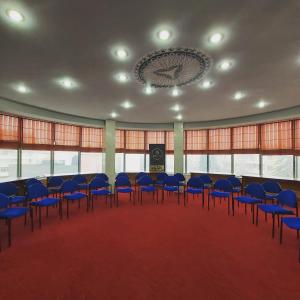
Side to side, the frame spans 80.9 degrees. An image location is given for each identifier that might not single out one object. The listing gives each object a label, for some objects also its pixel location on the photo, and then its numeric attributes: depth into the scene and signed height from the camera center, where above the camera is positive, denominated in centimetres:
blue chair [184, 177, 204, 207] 636 -119
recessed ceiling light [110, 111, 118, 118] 737 +159
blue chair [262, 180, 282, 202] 557 -115
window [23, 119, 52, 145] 711 +80
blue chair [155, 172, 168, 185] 776 -120
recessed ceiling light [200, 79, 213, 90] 425 +170
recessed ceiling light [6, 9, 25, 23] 218 +173
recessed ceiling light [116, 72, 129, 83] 388 +170
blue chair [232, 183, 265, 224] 454 -116
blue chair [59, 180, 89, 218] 501 -120
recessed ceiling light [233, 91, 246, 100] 506 +169
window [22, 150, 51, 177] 713 -51
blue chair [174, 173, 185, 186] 761 -115
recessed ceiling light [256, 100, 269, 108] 584 +166
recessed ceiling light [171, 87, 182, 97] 472 +167
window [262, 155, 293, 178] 734 -61
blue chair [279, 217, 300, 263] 300 -125
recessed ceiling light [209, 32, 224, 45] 260 +173
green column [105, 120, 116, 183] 841 +15
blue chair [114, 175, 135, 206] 658 -117
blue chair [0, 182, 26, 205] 460 -111
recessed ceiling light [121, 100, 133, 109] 587 +164
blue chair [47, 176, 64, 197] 639 -123
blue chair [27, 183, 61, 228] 422 -115
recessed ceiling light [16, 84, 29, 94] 455 +167
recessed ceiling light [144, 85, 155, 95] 454 +167
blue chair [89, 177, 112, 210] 614 -121
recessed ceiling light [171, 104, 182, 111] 628 +164
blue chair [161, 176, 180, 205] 671 -122
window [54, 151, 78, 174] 833 -54
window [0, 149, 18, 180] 634 -46
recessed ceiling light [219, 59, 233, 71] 335 +172
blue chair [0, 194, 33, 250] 337 -125
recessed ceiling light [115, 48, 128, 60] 301 +173
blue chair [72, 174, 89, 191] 675 -123
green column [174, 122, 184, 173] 890 +23
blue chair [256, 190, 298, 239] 374 -117
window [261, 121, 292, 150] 727 +70
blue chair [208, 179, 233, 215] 538 -123
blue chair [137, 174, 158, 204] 692 -121
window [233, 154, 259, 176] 835 -62
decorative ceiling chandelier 309 +168
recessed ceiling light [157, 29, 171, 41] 255 +174
